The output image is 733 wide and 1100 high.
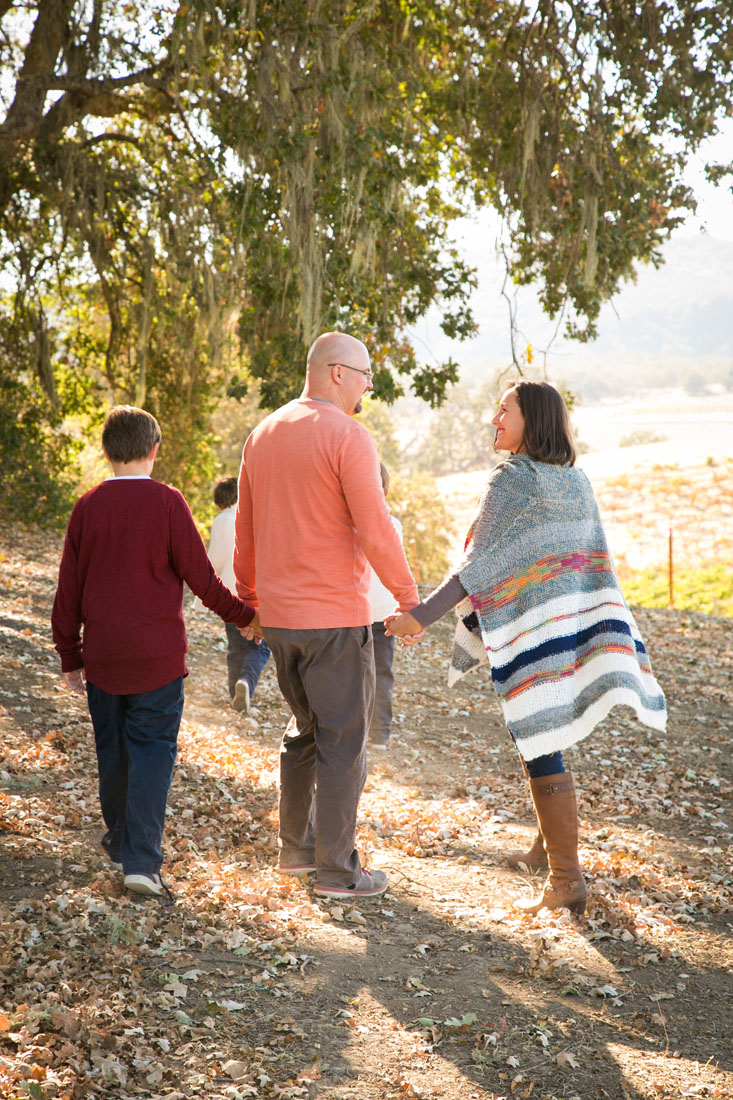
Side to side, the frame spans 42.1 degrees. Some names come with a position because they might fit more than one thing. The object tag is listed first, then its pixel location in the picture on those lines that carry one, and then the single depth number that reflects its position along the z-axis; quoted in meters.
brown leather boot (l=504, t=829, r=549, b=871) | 4.47
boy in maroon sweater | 3.61
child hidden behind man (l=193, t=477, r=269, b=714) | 6.47
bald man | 3.68
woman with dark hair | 3.72
